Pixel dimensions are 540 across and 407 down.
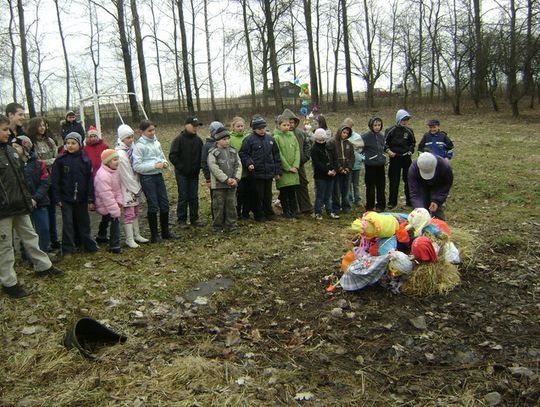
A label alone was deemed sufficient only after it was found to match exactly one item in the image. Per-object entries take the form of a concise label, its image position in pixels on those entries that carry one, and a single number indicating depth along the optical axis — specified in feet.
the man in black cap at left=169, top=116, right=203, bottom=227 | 26.89
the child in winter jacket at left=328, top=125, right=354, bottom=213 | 29.22
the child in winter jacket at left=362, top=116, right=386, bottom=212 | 30.27
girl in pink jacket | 22.43
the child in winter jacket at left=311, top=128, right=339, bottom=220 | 28.63
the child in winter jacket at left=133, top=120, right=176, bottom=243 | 23.73
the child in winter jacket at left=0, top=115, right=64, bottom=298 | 17.31
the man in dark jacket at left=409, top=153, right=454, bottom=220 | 20.18
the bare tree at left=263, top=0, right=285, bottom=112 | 96.07
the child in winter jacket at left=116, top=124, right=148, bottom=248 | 23.32
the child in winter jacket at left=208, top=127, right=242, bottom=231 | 25.66
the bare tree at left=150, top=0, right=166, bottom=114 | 120.78
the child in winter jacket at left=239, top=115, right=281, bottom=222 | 27.27
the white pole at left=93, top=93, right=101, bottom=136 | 52.77
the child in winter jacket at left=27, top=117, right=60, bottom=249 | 22.43
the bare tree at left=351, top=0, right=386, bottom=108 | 122.01
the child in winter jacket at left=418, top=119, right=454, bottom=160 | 31.58
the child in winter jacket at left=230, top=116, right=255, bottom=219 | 28.37
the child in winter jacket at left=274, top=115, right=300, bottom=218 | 28.60
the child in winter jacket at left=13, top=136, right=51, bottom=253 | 20.67
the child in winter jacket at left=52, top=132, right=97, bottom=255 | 21.38
